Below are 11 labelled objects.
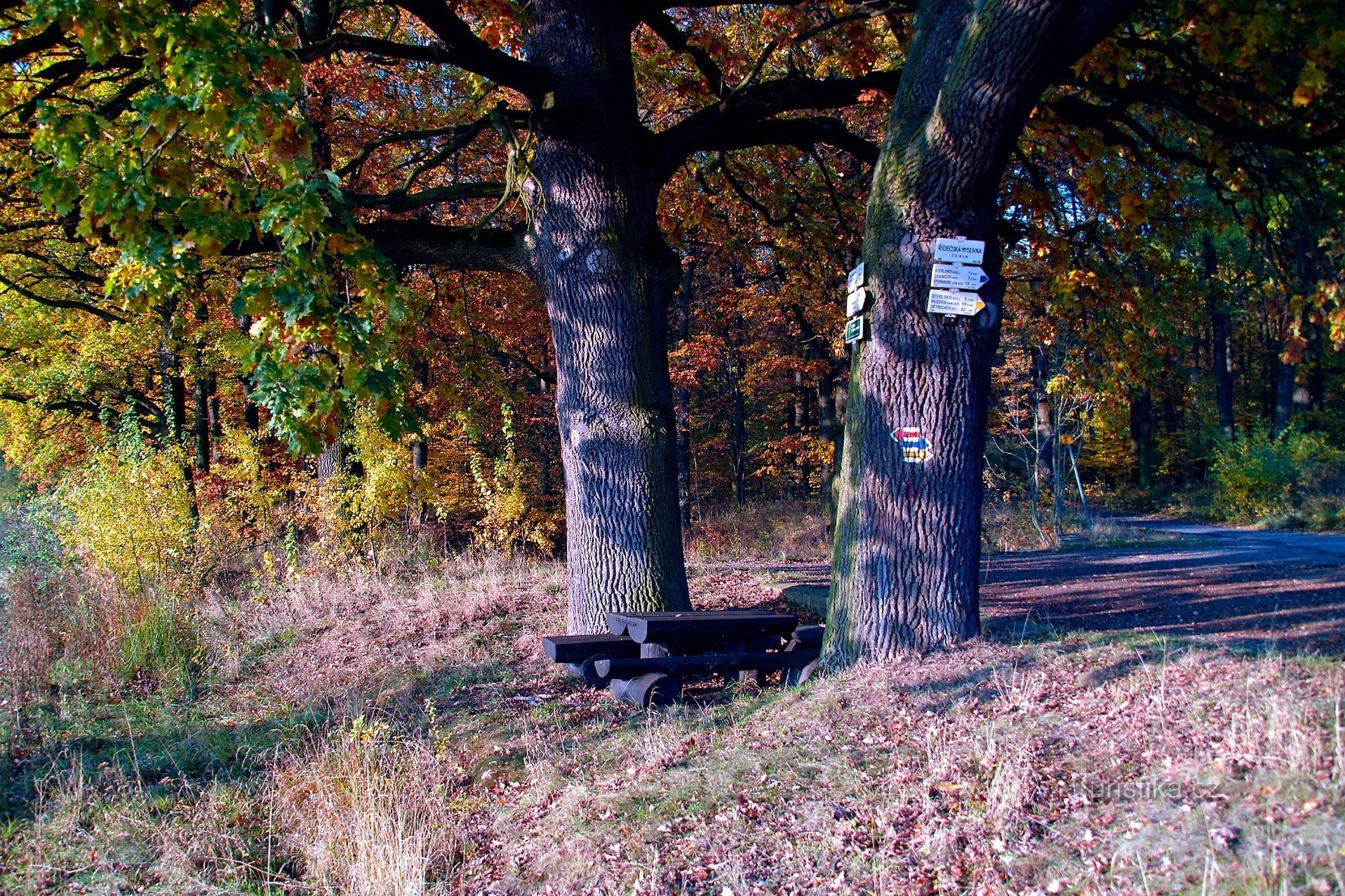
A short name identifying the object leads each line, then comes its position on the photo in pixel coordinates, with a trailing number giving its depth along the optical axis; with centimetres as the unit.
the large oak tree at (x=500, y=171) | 471
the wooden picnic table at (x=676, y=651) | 609
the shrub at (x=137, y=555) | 791
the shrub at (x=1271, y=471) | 1923
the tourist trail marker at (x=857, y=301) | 582
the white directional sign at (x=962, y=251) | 553
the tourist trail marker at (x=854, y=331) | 582
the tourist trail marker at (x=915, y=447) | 556
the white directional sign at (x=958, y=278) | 554
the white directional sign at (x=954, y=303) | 554
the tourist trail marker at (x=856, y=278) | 594
